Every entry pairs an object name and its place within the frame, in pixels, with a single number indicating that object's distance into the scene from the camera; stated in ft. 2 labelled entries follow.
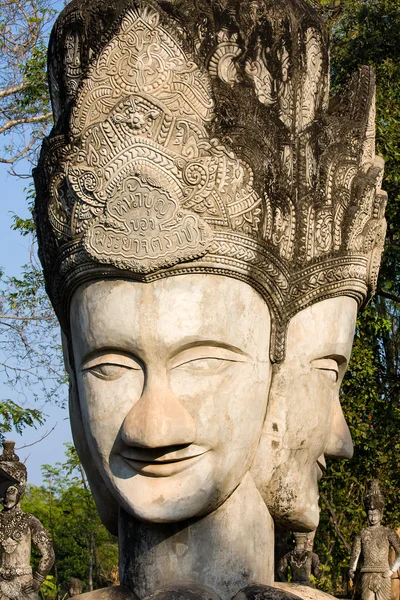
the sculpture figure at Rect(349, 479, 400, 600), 36.24
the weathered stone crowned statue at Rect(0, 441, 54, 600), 32.65
